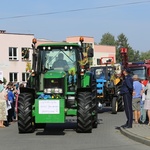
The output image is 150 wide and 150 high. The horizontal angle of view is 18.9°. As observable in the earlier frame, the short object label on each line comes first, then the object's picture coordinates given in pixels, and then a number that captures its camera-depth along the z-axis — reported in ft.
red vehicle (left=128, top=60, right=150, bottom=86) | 93.76
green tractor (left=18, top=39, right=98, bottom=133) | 44.37
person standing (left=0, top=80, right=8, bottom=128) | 54.29
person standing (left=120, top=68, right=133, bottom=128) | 47.64
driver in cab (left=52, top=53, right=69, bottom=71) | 49.88
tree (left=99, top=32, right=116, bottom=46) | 463.01
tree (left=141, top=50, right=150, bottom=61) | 467.68
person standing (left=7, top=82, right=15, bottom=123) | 62.35
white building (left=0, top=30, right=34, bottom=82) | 185.06
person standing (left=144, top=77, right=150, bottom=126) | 50.45
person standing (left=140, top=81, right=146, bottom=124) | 54.43
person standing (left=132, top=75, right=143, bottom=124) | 53.52
